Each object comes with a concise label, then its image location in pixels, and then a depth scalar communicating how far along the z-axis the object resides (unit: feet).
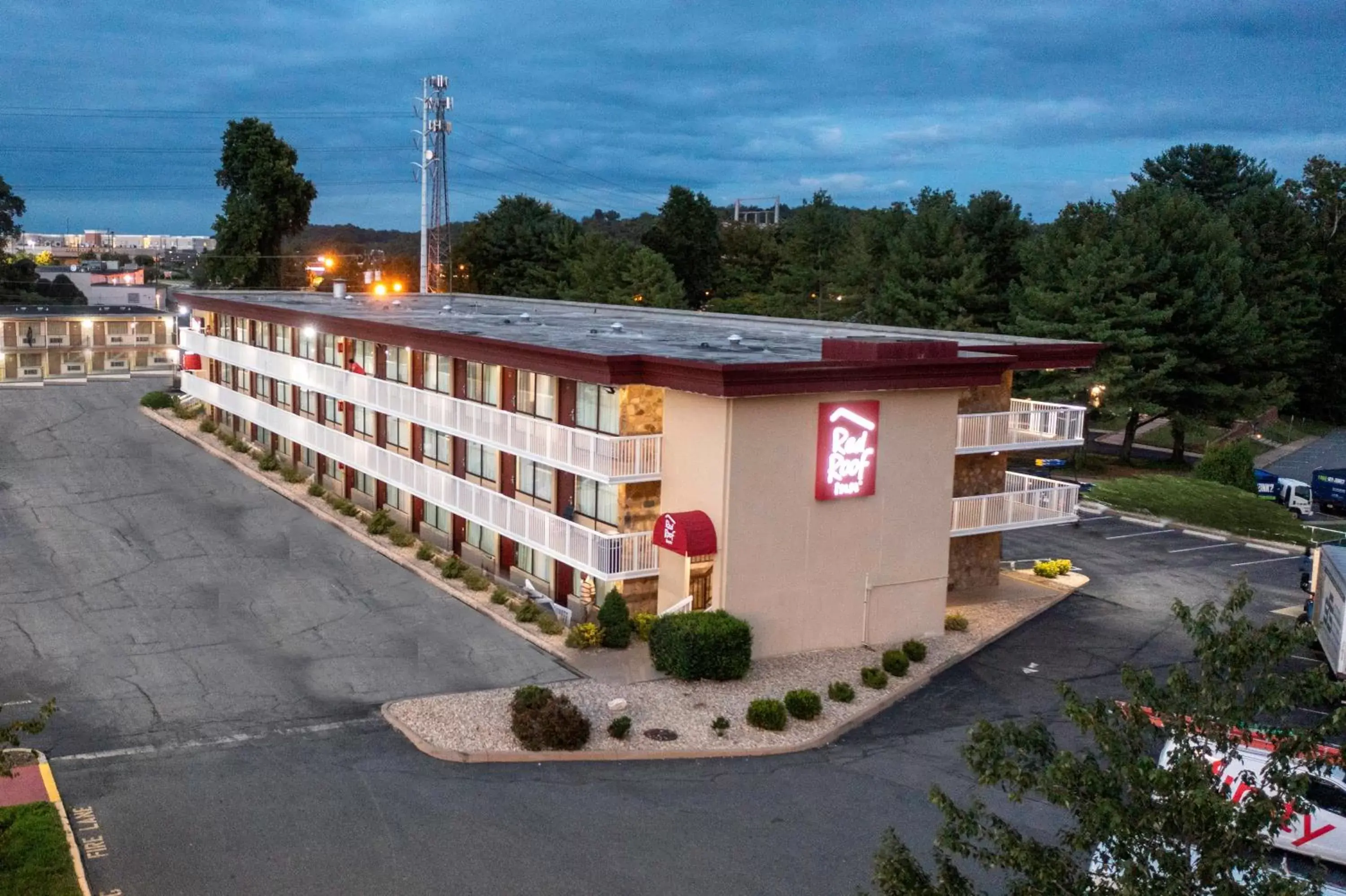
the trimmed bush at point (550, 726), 76.89
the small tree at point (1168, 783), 31.73
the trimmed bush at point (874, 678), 90.43
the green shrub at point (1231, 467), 180.86
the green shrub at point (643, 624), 98.17
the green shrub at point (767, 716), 81.66
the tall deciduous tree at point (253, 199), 260.21
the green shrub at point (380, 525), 130.93
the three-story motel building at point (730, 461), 92.22
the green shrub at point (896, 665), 93.15
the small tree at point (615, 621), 96.84
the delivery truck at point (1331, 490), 186.60
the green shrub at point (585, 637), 96.37
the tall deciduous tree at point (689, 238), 347.97
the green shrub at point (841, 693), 87.40
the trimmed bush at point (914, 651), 97.09
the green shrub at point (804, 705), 83.76
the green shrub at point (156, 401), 199.41
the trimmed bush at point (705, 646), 88.22
